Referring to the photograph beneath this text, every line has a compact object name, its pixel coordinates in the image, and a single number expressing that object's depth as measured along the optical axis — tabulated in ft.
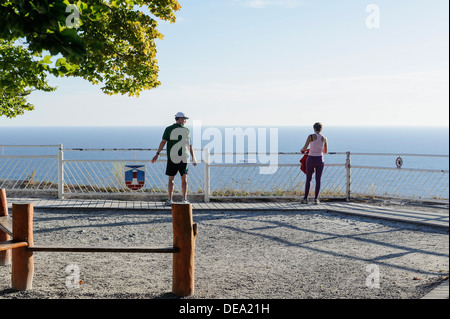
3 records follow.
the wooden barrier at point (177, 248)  17.20
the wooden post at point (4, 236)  21.26
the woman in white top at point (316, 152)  36.81
